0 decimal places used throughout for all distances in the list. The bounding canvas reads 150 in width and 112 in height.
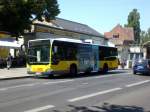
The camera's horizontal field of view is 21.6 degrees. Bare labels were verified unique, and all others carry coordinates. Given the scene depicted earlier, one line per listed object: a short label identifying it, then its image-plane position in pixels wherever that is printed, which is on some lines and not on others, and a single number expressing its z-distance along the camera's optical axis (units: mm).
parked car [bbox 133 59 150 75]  35000
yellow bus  26891
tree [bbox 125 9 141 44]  117875
